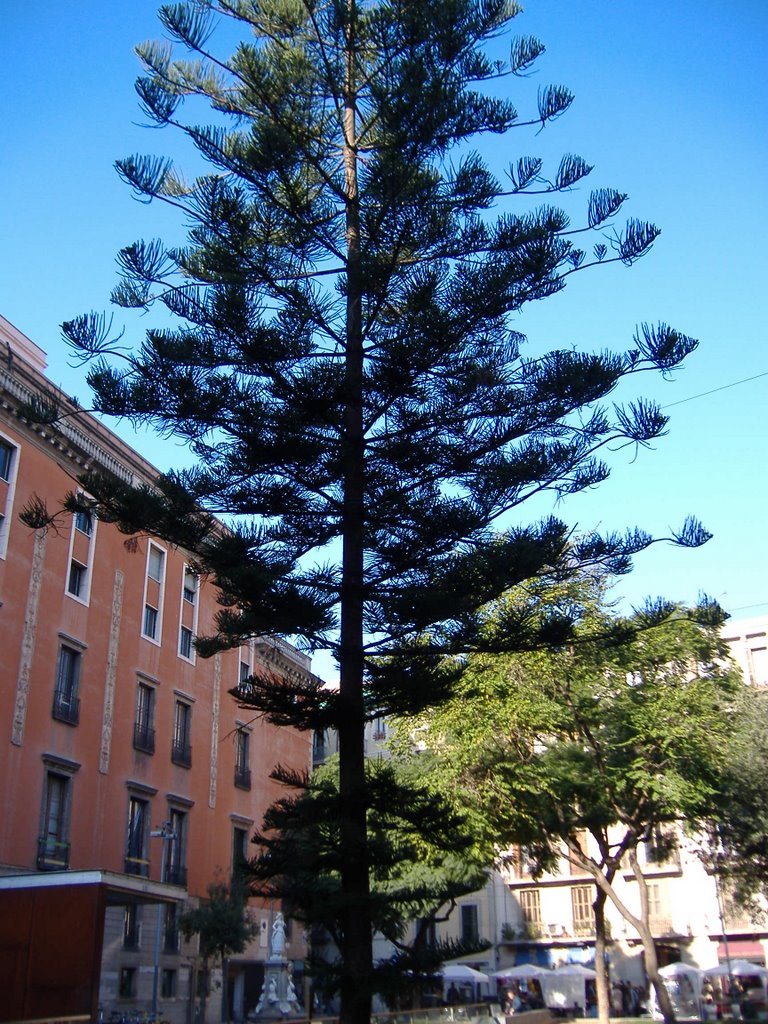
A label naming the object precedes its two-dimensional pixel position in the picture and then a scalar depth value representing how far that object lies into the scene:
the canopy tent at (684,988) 34.62
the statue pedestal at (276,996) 23.36
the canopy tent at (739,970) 33.81
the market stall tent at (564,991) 39.62
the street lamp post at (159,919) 19.08
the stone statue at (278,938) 25.67
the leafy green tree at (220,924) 24.83
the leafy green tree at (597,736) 21.47
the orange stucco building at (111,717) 20.61
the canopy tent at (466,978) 34.47
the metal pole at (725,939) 30.24
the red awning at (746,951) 38.72
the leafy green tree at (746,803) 21.42
